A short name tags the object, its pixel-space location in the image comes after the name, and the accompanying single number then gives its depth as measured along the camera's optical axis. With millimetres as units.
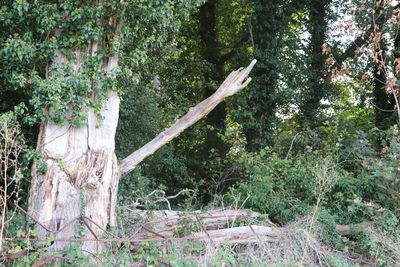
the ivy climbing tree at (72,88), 6930
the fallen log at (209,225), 7344
